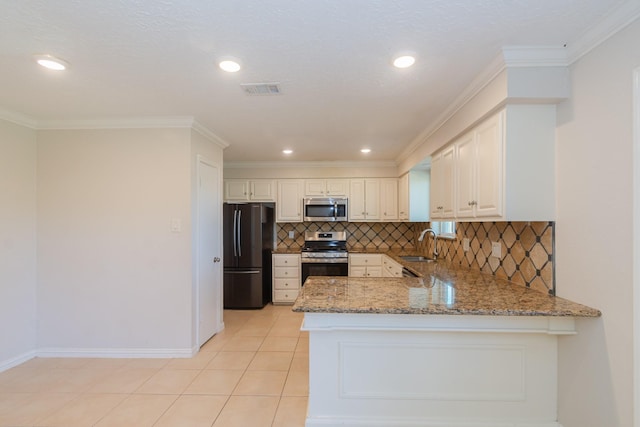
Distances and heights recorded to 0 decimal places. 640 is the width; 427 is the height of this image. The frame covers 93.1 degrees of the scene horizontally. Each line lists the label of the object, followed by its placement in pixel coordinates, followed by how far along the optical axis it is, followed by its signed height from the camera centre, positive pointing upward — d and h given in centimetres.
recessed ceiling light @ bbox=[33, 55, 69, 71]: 173 +90
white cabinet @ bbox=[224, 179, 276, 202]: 492 +38
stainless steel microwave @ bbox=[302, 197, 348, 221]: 480 +8
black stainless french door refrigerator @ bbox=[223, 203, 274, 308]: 443 -60
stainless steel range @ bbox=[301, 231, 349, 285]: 461 -76
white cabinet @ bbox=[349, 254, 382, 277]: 458 -79
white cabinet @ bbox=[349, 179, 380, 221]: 485 +19
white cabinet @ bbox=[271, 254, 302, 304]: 472 -106
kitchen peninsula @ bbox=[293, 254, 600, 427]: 179 -93
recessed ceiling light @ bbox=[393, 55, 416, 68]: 175 +90
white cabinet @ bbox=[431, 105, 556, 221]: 183 +30
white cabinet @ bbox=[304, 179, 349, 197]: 488 +40
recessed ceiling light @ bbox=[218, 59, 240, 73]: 180 +90
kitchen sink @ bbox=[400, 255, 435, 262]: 390 -59
